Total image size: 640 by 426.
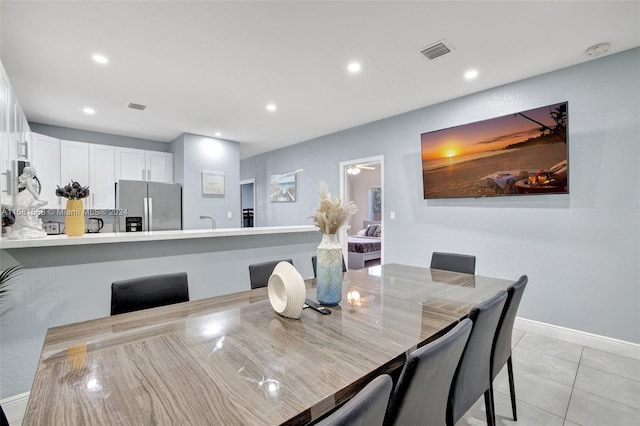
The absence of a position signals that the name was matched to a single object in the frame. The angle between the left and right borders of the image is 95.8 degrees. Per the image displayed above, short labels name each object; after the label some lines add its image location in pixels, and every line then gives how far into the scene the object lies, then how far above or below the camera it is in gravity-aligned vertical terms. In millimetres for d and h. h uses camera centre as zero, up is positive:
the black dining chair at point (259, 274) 2006 -414
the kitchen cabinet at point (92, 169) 4207 +746
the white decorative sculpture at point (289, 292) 1251 -340
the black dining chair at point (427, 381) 767 -487
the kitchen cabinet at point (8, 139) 2006 +682
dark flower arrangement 1928 +180
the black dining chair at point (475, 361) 1168 -651
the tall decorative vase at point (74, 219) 1989 -2
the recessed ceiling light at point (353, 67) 2635 +1364
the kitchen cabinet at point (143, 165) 4648 +884
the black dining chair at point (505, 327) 1482 -622
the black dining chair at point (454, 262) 2391 -436
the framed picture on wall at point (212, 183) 4892 +572
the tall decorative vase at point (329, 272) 1444 -292
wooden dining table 698 -464
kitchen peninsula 1759 -409
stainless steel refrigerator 4250 +172
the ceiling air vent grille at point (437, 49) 2314 +1348
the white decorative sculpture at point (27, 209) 1765 +65
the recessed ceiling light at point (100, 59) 2412 +1355
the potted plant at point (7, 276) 1621 -333
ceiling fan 6988 +1290
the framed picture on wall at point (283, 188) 5832 +573
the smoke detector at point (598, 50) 2377 +1344
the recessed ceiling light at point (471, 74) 2807 +1356
